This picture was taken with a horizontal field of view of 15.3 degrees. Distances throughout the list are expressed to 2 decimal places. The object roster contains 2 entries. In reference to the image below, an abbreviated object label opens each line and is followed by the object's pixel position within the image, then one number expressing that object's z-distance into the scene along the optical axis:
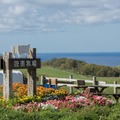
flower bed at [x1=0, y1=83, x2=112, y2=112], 13.94
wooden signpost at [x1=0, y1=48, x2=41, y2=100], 17.47
